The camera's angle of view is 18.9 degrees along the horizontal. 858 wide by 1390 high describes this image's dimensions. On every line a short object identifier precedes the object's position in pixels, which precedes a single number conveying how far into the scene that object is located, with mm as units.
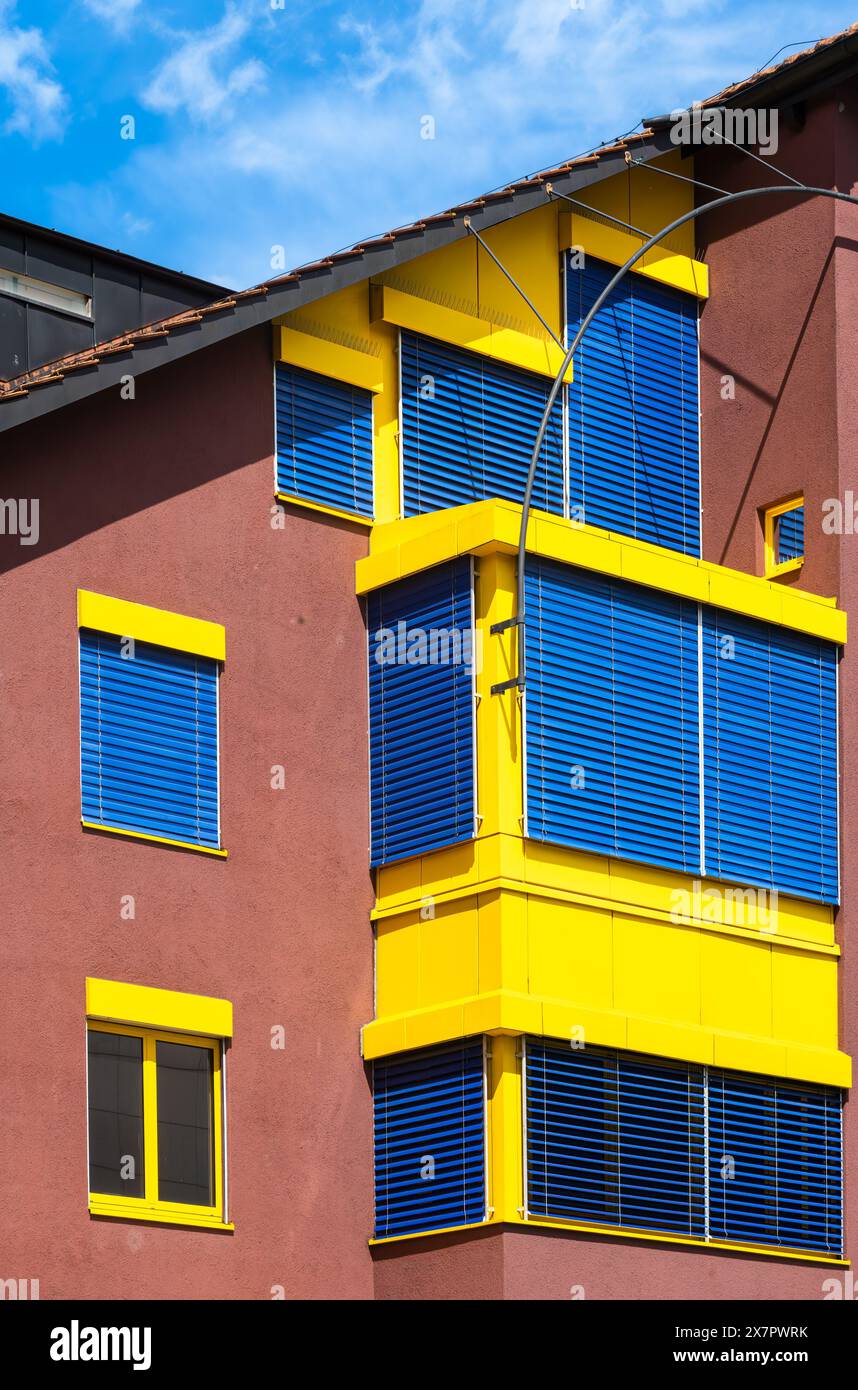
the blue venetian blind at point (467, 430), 26078
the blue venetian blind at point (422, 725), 23734
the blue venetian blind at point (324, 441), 24969
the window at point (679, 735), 23797
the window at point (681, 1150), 22781
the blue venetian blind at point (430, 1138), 22656
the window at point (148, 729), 22672
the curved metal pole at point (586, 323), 23344
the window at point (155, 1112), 21922
